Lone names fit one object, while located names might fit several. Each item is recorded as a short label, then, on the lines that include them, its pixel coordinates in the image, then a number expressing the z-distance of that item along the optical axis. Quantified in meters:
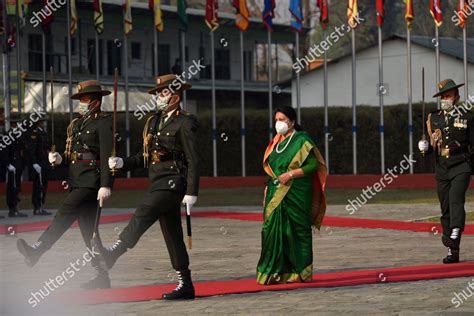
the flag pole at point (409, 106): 34.09
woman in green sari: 12.95
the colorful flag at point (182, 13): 37.00
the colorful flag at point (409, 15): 34.16
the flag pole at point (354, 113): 35.75
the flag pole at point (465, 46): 34.57
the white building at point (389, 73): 51.75
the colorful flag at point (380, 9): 34.88
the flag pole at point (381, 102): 34.97
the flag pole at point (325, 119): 36.12
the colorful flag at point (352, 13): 34.22
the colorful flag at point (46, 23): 35.19
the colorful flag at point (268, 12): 36.53
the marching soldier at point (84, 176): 12.70
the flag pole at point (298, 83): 35.67
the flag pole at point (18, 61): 32.97
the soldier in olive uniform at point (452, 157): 14.81
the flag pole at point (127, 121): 35.62
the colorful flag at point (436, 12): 33.84
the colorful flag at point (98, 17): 35.78
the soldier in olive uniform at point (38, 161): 24.98
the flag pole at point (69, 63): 34.09
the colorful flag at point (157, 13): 35.84
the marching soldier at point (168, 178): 11.81
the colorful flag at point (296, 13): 36.25
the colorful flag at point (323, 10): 35.53
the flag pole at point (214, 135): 35.89
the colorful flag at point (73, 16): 35.62
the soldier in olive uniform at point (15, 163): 24.86
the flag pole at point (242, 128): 36.53
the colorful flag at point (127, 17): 35.62
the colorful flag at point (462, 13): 32.88
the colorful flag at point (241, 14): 36.25
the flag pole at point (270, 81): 36.66
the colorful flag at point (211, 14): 35.56
